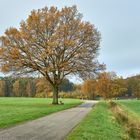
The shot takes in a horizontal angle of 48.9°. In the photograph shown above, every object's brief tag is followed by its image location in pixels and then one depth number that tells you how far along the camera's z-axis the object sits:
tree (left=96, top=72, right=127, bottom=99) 39.00
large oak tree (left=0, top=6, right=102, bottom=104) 22.33
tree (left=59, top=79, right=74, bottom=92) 80.38
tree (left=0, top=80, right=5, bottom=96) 72.35
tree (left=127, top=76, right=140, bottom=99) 52.23
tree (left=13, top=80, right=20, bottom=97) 71.16
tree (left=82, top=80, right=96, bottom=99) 49.24
